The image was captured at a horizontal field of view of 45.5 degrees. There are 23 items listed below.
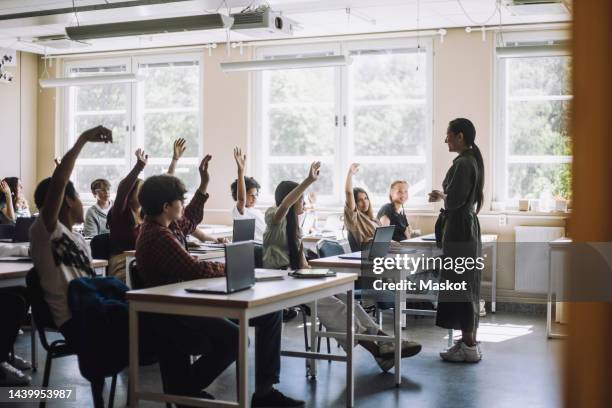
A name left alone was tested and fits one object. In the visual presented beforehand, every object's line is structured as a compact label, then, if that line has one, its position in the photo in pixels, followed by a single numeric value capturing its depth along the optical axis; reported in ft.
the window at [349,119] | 26.35
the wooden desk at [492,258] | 23.38
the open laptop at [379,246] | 14.61
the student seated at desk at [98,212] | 21.33
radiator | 23.98
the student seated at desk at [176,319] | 10.28
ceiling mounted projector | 19.74
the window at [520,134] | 24.84
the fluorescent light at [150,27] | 18.81
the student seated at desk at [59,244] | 10.26
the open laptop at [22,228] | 19.40
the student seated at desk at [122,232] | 15.06
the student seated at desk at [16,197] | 25.35
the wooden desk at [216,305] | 8.87
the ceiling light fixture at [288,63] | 22.91
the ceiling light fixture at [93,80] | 26.37
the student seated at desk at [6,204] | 23.75
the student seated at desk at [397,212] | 21.72
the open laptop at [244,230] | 16.20
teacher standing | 15.81
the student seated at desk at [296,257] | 14.34
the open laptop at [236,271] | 9.39
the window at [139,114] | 29.78
